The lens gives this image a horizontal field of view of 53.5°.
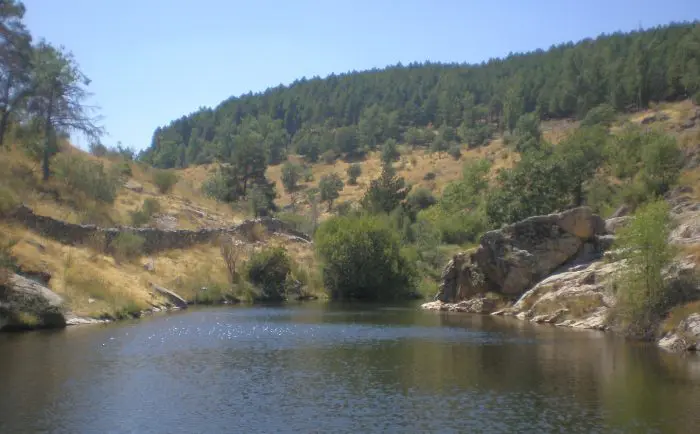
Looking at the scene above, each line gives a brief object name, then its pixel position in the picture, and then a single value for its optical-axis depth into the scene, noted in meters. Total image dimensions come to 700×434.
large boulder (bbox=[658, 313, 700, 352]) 36.75
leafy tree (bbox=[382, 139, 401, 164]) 158.88
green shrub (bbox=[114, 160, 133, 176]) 90.39
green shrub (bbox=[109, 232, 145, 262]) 67.12
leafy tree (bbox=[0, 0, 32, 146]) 63.06
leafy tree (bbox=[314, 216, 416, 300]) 80.44
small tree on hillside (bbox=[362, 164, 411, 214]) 110.00
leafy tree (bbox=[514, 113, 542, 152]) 119.09
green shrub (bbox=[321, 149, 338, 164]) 173.75
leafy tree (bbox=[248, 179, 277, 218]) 104.56
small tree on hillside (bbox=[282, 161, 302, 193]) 150.12
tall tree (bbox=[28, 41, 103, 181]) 70.25
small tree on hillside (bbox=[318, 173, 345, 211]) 134.50
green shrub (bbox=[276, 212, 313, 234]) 103.00
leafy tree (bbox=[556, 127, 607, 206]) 81.25
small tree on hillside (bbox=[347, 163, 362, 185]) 148.00
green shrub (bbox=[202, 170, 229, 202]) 111.94
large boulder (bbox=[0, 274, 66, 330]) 44.12
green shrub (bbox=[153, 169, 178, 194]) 92.56
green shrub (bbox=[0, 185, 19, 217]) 56.69
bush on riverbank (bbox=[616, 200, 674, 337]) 40.94
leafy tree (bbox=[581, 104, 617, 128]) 124.75
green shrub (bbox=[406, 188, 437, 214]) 122.31
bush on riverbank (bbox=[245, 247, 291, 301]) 77.31
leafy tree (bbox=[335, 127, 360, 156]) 177.38
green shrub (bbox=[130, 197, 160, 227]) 78.25
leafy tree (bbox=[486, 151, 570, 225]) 76.38
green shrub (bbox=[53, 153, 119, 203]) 76.00
